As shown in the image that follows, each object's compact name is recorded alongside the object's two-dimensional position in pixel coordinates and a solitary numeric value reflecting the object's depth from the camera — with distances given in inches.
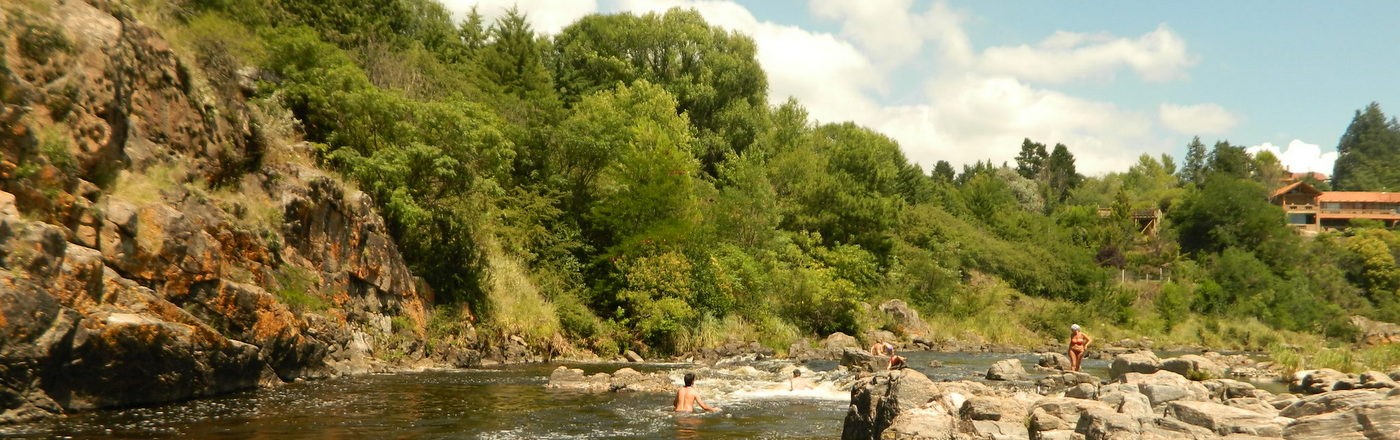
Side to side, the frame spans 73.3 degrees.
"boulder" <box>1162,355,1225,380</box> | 983.6
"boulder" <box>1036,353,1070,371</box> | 1277.1
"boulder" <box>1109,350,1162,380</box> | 952.6
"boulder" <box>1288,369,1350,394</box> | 887.4
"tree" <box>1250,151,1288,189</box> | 5359.3
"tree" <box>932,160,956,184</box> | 4768.9
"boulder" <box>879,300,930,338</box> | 2078.0
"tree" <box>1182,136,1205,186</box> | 6486.2
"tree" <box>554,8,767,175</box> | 2287.2
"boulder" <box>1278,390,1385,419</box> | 464.8
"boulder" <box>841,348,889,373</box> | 1113.4
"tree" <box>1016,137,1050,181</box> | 5413.4
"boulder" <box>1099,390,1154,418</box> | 491.0
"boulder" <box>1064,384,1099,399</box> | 657.6
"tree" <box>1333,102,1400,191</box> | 6299.2
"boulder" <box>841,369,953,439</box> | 496.7
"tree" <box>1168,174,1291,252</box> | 3363.7
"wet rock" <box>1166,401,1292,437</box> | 456.8
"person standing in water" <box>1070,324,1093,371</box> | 1095.0
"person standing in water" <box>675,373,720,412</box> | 719.1
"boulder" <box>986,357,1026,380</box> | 1080.8
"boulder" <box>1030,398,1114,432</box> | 493.7
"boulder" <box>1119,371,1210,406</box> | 621.6
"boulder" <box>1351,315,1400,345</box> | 2672.7
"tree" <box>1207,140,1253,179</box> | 4564.5
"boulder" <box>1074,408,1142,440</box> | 438.9
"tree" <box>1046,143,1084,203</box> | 5157.5
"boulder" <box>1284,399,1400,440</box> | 413.7
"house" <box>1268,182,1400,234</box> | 4690.0
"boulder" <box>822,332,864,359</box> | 1631.4
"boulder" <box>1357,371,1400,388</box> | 795.4
